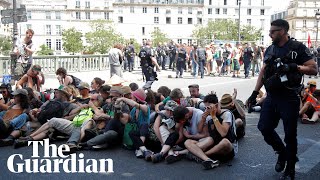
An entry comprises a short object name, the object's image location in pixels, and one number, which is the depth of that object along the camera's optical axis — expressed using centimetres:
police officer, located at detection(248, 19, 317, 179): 394
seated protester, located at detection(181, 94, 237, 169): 491
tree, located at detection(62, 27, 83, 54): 7046
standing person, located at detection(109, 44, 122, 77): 1234
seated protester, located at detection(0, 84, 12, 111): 709
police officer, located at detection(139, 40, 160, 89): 1145
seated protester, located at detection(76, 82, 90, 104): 686
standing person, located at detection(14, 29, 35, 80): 980
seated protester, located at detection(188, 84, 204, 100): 663
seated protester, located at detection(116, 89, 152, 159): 544
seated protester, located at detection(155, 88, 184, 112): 607
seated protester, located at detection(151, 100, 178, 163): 539
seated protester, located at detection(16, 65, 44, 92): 837
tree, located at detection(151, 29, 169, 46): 7181
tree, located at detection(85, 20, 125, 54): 6247
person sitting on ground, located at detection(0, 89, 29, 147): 594
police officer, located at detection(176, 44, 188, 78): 1724
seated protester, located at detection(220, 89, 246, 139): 580
